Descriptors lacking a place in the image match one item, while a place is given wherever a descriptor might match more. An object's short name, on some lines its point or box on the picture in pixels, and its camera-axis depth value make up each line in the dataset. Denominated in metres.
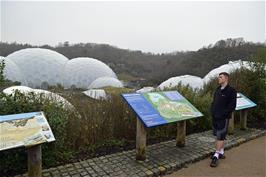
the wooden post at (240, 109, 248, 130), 7.41
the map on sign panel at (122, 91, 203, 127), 4.46
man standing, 4.72
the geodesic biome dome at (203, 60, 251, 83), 26.12
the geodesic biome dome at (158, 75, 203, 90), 24.63
